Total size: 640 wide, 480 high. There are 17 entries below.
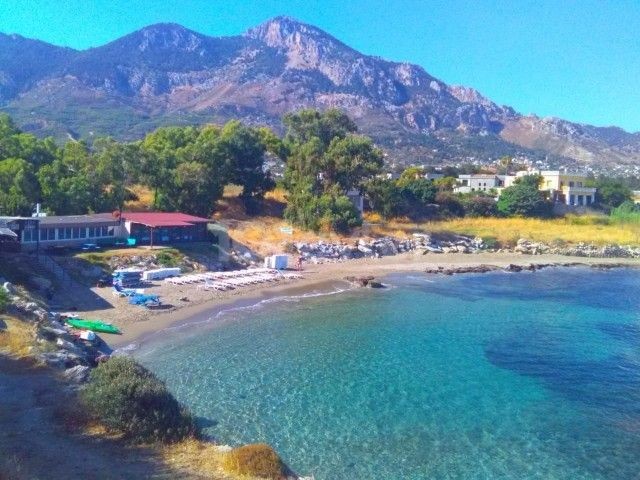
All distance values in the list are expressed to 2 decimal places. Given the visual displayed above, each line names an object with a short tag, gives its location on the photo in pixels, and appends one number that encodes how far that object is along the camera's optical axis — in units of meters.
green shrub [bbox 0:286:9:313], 25.45
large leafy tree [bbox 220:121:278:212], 68.19
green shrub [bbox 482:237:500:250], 71.38
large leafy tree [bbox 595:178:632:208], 100.19
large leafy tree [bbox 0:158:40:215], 46.00
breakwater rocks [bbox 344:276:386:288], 48.31
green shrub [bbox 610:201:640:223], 86.64
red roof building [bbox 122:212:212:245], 48.19
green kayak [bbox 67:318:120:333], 28.89
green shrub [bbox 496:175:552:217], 84.69
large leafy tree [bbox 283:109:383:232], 64.75
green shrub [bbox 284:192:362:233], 64.12
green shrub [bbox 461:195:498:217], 84.81
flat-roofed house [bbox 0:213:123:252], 39.16
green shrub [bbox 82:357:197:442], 15.67
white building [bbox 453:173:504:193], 105.75
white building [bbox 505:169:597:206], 96.66
